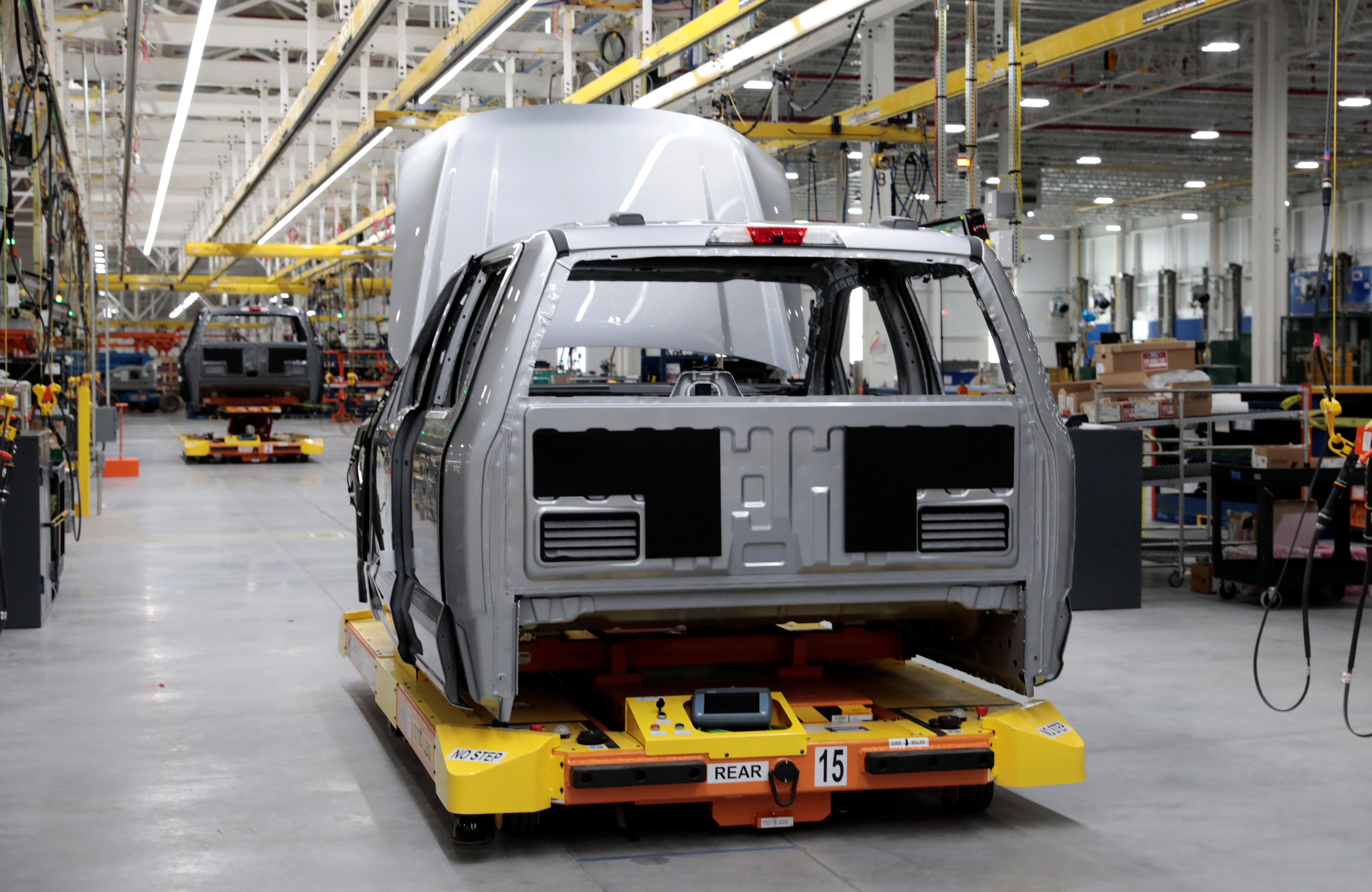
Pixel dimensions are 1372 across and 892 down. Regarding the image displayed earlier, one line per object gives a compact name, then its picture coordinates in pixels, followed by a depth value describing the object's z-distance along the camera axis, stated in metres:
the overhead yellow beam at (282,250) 28.06
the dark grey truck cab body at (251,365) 20.38
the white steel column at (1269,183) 15.97
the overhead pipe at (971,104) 8.44
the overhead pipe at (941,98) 8.77
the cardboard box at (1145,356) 9.40
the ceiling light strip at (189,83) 10.18
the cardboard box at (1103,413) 9.06
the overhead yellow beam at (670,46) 9.06
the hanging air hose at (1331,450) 4.44
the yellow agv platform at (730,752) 3.77
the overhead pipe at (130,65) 10.97
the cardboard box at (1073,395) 9.45
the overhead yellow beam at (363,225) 22.78
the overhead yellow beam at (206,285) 40.16
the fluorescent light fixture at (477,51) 9.40
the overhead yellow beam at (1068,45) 10.97
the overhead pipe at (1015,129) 8.24
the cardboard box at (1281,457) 8.88
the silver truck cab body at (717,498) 3.74
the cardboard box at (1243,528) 9.25
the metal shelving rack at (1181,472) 8.98
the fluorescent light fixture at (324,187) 14.72
